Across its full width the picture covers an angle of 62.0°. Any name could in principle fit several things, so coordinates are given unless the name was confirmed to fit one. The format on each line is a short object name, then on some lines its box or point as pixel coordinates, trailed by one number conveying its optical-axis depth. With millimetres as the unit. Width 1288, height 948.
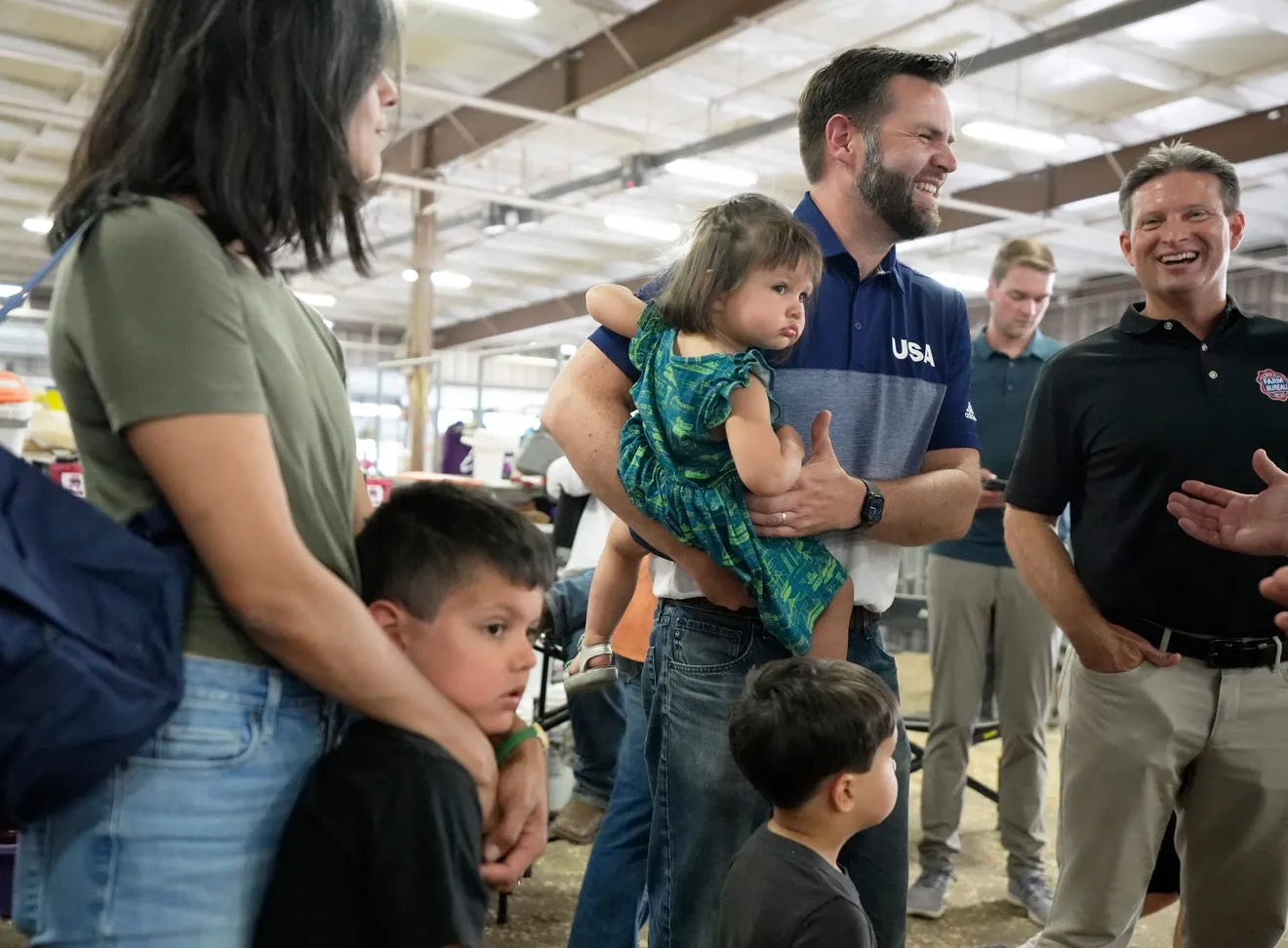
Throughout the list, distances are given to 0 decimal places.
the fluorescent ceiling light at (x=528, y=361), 21741
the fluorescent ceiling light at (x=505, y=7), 6465
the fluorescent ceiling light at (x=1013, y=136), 7594
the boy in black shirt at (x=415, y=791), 955
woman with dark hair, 885
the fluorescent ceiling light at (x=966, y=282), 14539
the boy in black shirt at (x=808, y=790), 1549
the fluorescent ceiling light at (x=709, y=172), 9258
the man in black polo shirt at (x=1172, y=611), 2121
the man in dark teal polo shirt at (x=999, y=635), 3355
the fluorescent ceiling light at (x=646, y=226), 10945
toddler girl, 1521
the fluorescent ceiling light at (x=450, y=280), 16562
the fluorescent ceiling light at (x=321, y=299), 17438
